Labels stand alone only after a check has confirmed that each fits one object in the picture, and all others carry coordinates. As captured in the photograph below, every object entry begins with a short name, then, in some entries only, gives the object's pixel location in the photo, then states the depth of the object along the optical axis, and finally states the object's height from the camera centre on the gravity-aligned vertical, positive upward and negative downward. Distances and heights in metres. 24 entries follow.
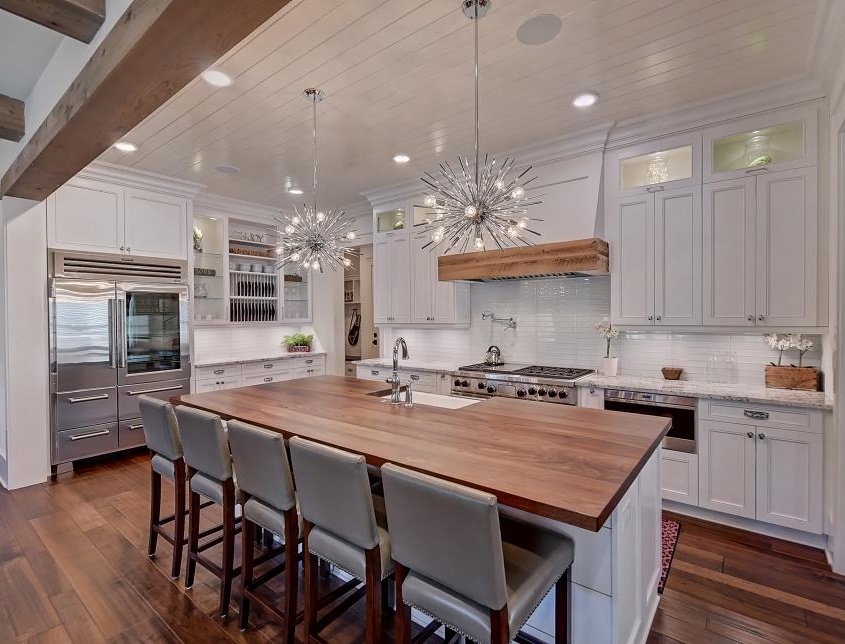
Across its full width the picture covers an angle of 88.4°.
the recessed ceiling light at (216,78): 2.57 +1.47
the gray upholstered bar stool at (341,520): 1.51 -0.73
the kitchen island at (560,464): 1.38 -0.52
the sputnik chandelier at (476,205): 2.31 +0.62
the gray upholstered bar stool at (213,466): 2.09 -0.73
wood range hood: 3.39 +0.48
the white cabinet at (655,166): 3.22 +1.20
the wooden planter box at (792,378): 2.90 -0.42
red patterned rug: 2.44 -1.44
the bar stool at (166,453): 2.41 -0.76
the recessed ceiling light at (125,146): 3.62 +1.48
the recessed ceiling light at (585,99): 2.88 +1.48
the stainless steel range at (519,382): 3.54 -0.55
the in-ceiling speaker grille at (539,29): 2.13 +1.46
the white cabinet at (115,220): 4.04 +1.01
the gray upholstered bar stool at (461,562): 1.22 -0.76
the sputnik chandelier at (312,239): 3.18 +0.60
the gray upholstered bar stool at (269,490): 1.80 -0.74
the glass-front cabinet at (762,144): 2.81 +1.19
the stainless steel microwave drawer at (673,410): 3.06 -0.67
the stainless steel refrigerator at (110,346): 3.98 -0.25
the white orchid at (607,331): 3.80 -0.11
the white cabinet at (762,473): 2.65 -1.00
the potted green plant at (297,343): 6.23 -0.33
